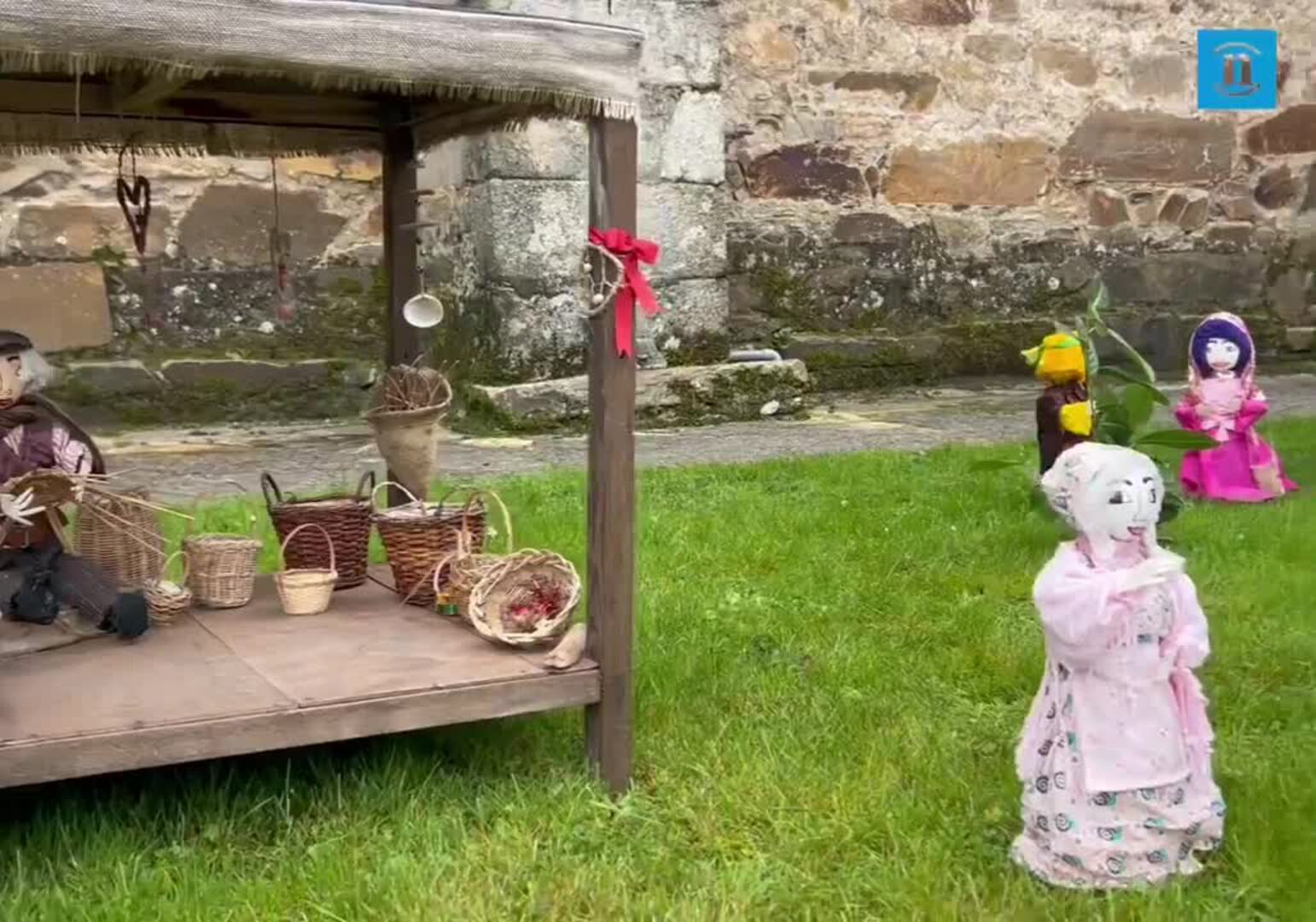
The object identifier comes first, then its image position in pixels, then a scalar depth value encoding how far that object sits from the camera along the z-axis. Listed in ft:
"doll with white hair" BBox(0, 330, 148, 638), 10.80
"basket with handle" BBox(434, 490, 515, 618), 11.27
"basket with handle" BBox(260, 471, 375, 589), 12.41
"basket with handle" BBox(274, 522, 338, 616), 11.62
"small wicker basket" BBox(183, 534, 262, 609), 11.78
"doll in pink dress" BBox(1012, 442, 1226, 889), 8.54
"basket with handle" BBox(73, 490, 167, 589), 11.73
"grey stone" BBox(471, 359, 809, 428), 23.58
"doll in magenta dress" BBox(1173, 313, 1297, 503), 18.38
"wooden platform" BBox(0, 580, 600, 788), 8.63
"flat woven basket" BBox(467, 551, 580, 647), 10.41
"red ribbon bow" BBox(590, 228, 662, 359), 9.56
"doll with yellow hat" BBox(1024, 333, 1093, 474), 16.03
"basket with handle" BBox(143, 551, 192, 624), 11.23
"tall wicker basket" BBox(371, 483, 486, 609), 11.98
